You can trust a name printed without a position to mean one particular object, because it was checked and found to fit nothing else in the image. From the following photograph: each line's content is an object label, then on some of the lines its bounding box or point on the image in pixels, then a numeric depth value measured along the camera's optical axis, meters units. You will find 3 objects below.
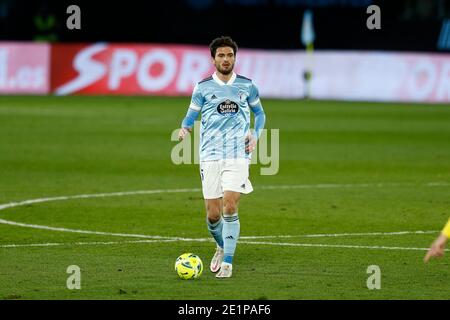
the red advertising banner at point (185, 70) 45.03
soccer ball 10.77
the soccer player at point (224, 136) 11.29
